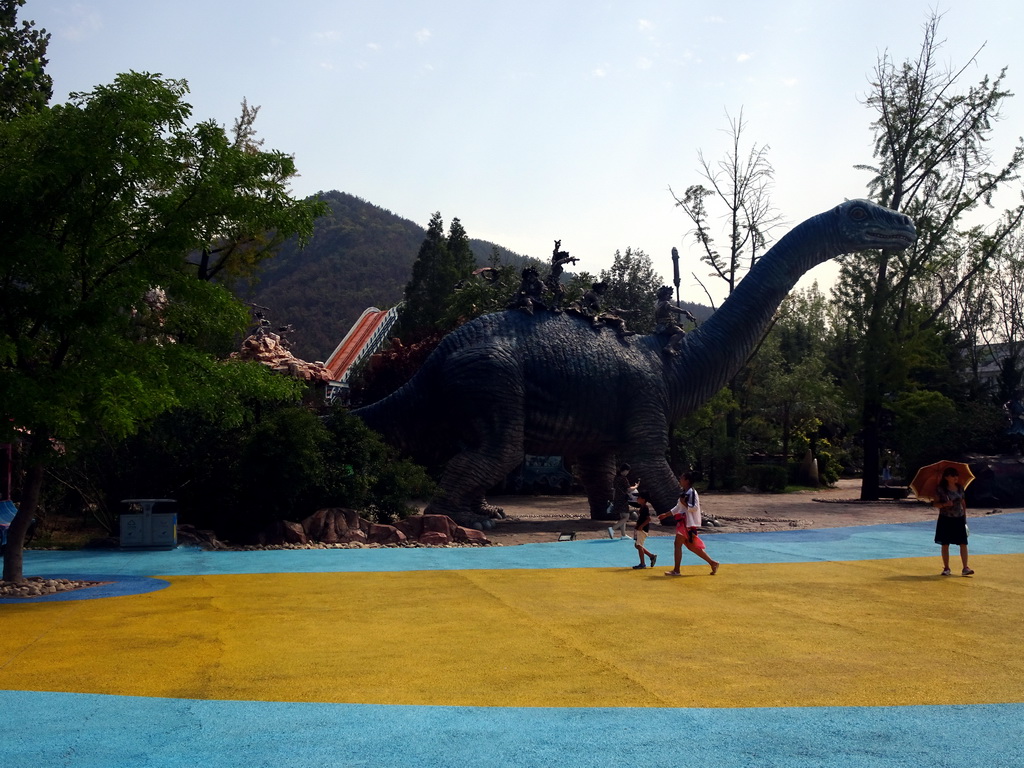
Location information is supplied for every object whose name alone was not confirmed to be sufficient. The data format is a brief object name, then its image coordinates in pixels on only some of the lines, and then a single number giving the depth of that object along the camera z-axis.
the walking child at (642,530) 9.92
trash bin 11.81
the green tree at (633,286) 36.19
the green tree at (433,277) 33.22
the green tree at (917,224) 22.41
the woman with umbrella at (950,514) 9.20
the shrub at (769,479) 27.92
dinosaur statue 13.79
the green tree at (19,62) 12.15
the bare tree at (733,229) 27.80
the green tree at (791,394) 32.81
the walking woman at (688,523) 9.43
